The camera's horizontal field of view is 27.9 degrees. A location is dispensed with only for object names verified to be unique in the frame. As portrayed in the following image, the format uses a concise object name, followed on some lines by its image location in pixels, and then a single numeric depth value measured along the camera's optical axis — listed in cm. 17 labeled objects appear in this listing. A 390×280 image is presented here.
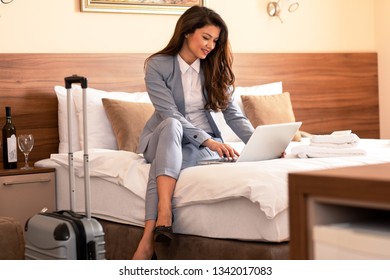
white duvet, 290
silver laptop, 338
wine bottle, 417
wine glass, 414
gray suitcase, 292
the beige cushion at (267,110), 483
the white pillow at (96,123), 438
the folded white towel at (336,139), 358
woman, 358
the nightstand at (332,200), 130
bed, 299
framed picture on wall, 471
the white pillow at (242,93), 471
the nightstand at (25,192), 398
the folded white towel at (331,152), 349
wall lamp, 548
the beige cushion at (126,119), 427
